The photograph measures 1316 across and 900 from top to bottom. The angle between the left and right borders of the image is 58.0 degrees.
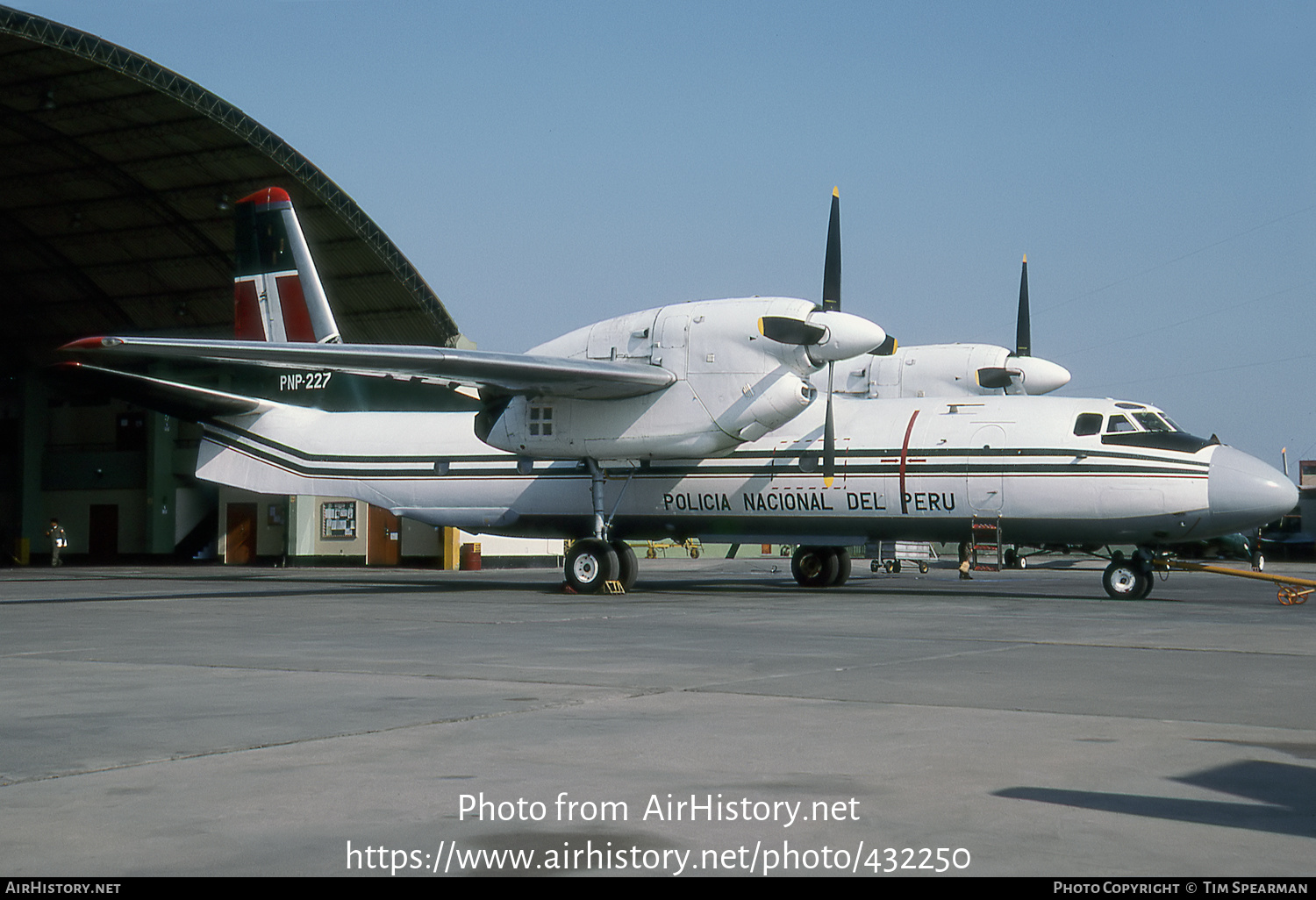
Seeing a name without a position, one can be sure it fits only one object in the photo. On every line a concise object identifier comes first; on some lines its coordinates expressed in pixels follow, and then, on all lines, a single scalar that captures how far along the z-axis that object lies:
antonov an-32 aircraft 18.47
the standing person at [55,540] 41.62
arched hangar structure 32.12
